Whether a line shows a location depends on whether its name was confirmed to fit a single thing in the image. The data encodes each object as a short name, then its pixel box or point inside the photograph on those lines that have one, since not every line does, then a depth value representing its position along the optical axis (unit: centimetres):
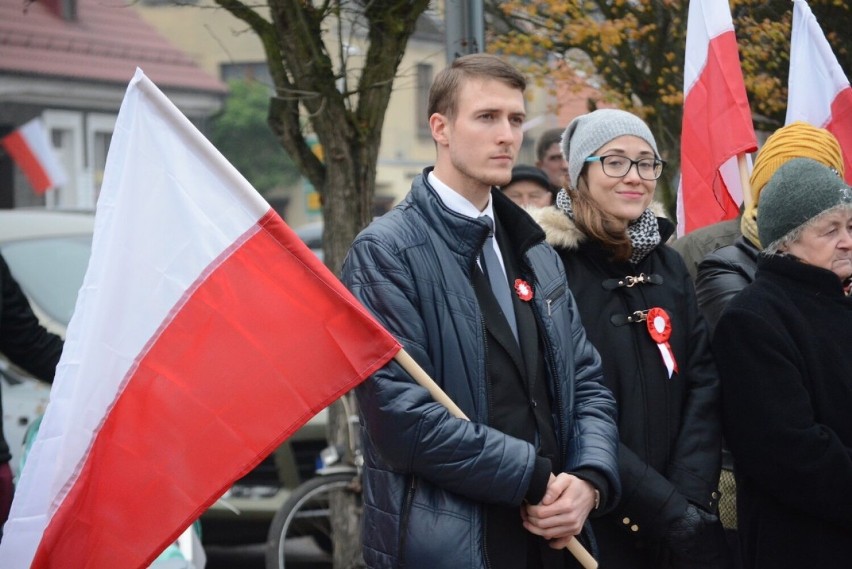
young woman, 682
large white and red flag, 570
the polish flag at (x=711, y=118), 971
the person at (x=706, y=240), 867
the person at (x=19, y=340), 802
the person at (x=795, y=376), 653
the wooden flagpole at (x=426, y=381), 583
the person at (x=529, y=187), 1184
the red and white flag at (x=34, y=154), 4006
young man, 582
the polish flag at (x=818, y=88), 1025
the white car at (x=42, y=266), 1208
